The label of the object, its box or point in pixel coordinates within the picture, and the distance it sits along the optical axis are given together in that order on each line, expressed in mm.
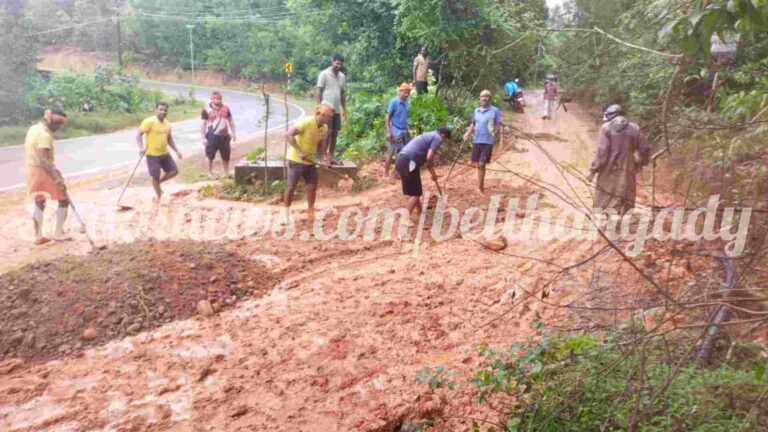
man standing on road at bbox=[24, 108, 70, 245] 6738
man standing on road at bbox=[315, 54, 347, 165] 8977
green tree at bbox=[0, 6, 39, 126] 19719
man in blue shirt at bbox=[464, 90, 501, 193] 8312
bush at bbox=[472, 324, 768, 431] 3023
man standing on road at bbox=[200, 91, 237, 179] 9781
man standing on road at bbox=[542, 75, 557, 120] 16719
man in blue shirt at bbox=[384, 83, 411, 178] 9250
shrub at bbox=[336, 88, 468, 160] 11320
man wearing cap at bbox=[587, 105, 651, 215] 6230
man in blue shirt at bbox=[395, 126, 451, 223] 7152
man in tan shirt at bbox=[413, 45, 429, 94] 12281
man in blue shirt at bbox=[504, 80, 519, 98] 17355
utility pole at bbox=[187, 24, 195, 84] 45819
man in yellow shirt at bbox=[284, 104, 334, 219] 7113
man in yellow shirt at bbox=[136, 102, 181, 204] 8508
